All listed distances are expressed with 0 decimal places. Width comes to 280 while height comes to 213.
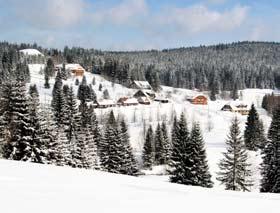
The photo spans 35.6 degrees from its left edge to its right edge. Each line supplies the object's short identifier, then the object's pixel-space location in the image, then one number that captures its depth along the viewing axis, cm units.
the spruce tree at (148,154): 7281
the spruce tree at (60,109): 4818
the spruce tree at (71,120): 4734
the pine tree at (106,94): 13252
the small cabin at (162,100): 14025
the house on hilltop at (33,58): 18209
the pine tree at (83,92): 12120
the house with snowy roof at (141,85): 15375
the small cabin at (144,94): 13895
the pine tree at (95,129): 6673
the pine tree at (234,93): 17575
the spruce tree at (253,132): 7469
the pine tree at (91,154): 4150
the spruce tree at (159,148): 7619
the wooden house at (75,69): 16375
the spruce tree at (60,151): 3375
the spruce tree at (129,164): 4655
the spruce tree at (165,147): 7412
